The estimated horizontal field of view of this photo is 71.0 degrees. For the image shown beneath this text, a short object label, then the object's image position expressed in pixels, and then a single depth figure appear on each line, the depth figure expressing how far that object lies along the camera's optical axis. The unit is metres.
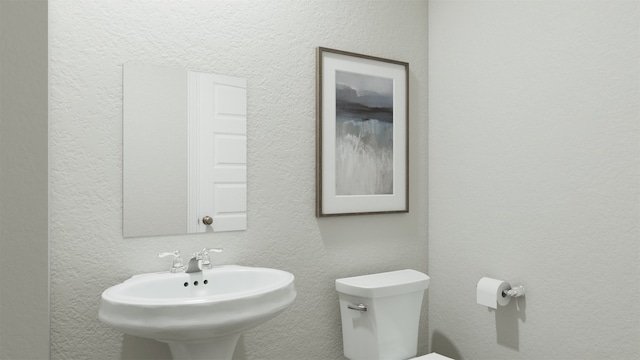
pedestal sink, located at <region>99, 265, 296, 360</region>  1.26
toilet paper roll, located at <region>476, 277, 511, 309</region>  1.90
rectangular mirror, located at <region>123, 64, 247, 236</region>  1.64
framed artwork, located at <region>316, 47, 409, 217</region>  2.05
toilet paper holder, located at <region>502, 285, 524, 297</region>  1.92
